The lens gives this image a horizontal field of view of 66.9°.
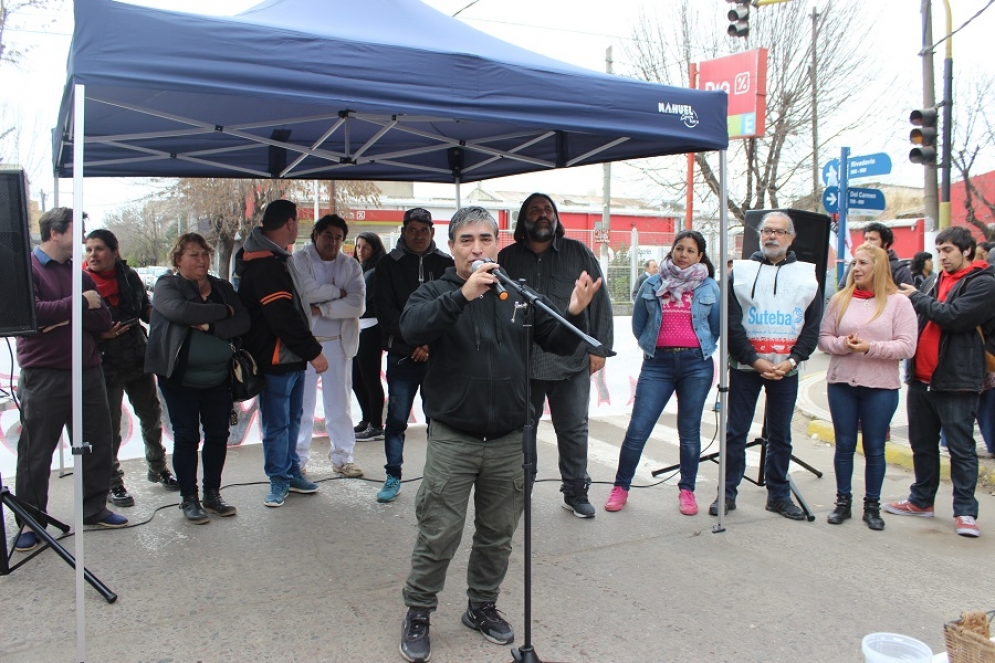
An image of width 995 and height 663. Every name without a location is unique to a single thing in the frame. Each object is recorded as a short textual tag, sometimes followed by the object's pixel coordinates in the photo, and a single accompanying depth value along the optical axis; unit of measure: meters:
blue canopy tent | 2.97
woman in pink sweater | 4.80
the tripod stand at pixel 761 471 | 5.09
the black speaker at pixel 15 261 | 3.54
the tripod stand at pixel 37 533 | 3.64
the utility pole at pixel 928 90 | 10.62
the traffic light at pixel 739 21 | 11.38
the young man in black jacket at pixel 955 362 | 4.82
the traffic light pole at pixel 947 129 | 10.19
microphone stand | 2.83
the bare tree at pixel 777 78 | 18.20
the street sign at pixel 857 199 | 9.86
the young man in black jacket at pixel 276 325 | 4.82
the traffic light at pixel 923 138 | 10.29
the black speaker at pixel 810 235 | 5.62
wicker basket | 2.53
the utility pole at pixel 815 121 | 17.67
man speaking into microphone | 3.13
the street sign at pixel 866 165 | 9.65
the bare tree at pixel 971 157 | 17.66
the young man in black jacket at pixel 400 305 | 5.08
